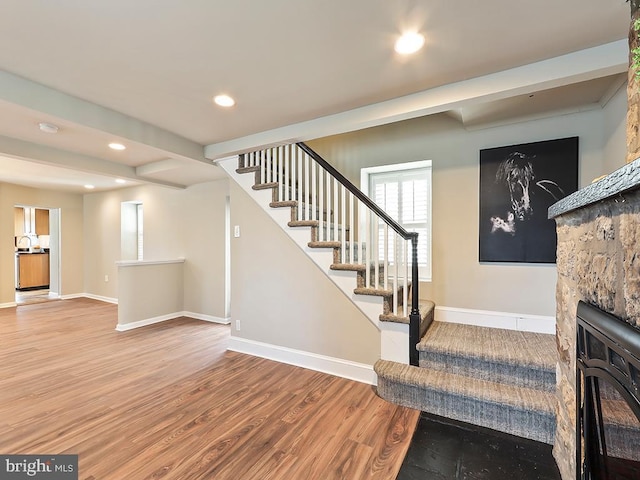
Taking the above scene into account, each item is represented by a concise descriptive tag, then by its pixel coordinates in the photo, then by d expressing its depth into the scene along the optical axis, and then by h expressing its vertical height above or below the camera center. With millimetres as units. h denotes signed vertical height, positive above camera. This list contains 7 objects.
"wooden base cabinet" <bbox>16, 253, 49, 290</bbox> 7219 -772
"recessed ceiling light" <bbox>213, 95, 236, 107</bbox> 2270 +1155
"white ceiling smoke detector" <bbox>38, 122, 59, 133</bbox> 2660 +1094
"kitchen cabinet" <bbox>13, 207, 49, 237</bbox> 7809 +526
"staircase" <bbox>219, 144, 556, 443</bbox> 2037 -906
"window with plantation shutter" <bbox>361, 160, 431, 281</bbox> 3377 +571
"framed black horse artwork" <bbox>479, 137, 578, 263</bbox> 2729 +466
